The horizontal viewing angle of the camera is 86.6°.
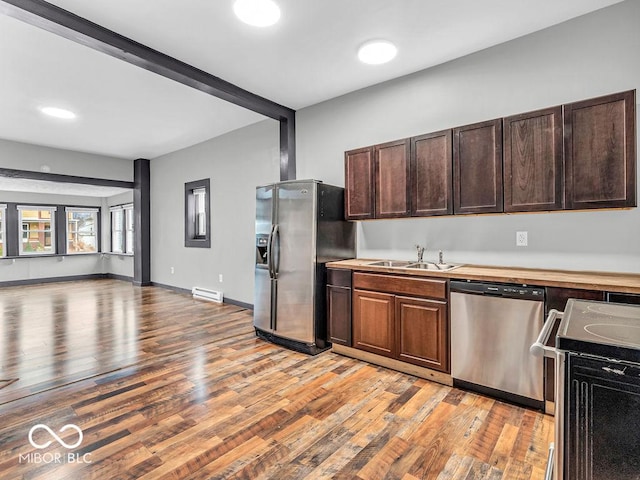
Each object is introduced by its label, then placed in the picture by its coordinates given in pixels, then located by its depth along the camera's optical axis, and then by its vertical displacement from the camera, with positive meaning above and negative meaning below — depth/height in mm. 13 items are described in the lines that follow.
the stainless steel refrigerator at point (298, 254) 3342 -179
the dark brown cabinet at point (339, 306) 3236 -675
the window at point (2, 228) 7715 +279
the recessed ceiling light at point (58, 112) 4373 +1685
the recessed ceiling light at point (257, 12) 2369 +1631
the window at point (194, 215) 6219 +435
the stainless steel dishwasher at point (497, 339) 2225 -728
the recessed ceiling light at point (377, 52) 2850 +1605
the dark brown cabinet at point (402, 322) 2627 -727
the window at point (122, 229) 8500 +260
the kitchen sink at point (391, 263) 3275 -271
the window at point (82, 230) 8812 +250
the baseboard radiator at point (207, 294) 5617 -962
